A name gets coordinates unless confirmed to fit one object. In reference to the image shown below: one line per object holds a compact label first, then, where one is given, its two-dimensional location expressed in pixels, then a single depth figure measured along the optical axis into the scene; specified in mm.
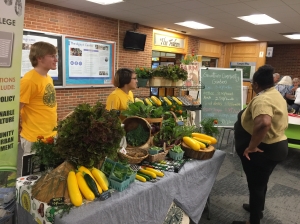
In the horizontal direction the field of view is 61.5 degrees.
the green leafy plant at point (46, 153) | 1493
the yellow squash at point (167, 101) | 2643
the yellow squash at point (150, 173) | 1646
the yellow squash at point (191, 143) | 2029
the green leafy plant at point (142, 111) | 2123
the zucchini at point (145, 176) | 1621
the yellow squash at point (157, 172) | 1692
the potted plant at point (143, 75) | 2734
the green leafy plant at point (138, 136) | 1984
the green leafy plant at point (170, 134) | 2084
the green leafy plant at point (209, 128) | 2496
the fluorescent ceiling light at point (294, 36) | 7520
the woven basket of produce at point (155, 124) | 2064
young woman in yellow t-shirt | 2520
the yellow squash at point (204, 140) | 2211
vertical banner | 1187
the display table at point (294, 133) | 4070
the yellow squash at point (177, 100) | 2759
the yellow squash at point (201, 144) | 2110
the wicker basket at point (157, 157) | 1850
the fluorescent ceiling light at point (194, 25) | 6331
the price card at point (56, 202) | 1262
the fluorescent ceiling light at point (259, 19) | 5348
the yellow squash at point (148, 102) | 2442
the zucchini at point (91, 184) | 1363
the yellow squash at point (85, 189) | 1328
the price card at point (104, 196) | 1355
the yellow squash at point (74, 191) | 1273
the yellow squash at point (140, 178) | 1595
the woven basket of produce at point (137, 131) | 1981
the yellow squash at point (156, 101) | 2562
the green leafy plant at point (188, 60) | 3404
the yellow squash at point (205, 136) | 2277
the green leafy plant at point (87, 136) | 1388
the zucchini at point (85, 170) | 1418
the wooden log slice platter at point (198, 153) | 2036
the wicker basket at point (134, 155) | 1723
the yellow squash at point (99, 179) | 1413
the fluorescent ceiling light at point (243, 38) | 8578
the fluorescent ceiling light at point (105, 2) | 4467
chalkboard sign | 3793
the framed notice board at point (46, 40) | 4414
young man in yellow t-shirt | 2182
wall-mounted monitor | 6180
